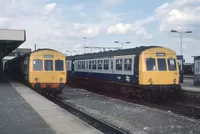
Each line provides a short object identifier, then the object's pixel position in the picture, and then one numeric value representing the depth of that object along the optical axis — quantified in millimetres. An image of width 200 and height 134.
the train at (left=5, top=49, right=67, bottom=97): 23594
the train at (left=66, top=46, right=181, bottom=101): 21208
